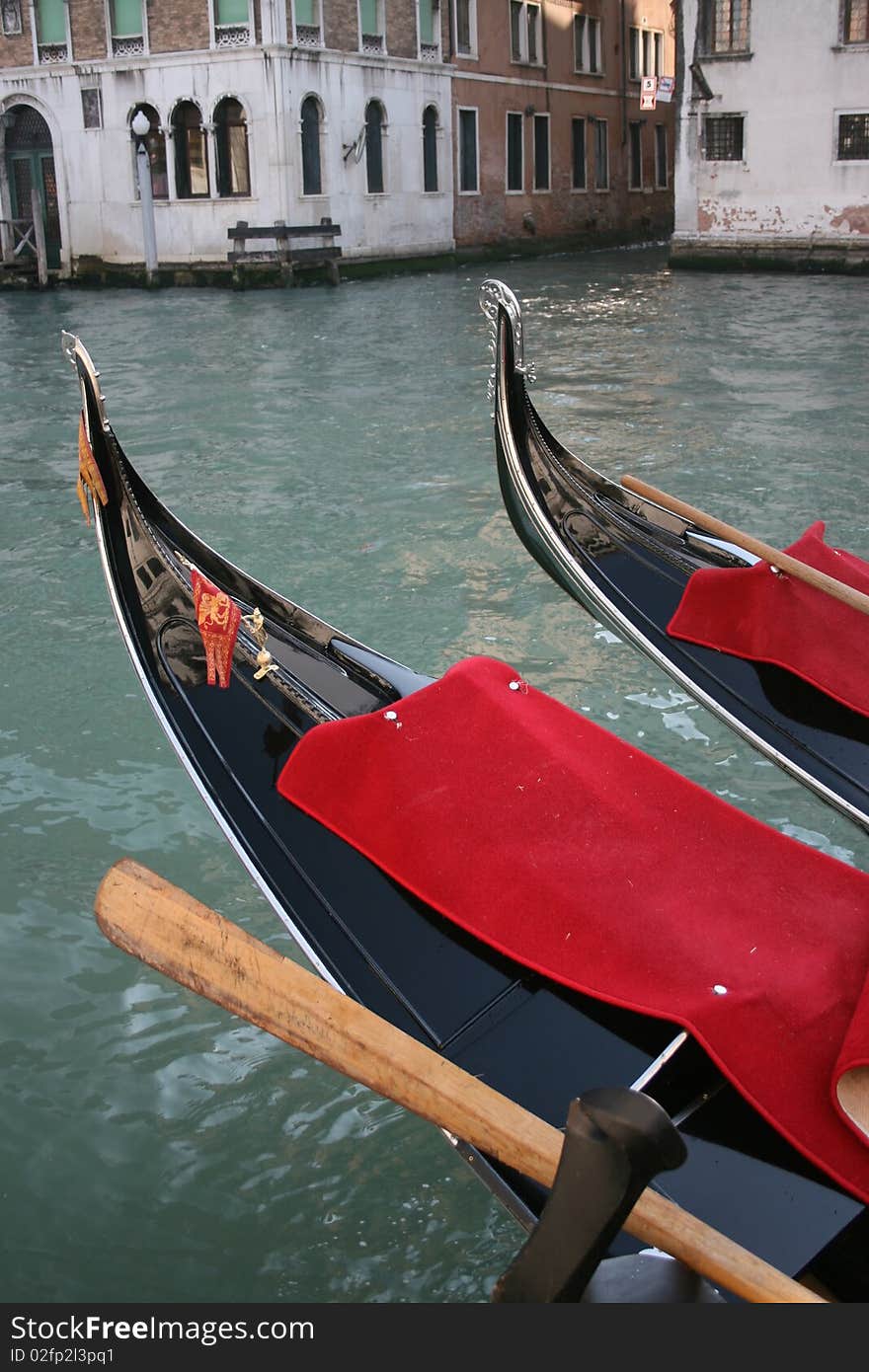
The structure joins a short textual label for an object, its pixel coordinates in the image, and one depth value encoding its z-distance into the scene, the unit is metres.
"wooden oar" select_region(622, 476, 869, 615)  2.17
